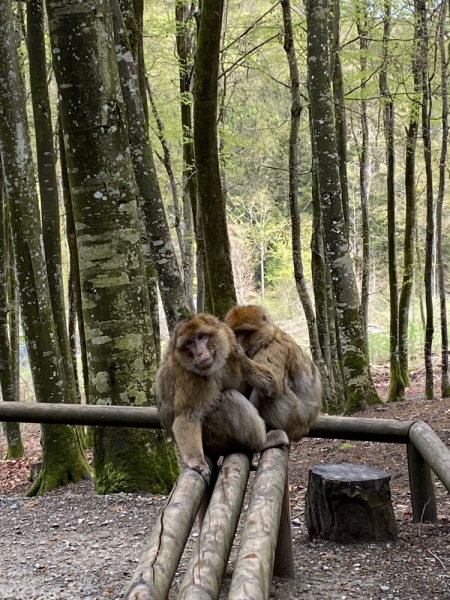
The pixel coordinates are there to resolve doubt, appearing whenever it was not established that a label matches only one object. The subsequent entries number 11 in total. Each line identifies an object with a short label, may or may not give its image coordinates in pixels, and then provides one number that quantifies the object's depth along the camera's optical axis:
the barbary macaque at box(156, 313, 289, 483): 3.75
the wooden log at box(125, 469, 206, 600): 2.10
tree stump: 4.60
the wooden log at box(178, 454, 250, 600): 2.19
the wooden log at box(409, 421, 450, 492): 3.67
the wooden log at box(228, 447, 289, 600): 2.13
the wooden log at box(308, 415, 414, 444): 4.87
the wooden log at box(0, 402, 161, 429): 5.11
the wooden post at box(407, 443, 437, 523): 4.92
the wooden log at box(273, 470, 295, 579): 4.11
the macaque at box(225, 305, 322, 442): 4.12
